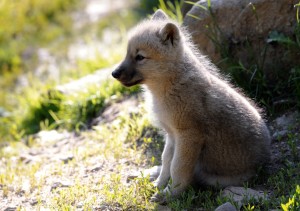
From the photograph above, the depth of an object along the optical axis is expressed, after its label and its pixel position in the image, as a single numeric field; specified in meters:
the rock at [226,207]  9.51
